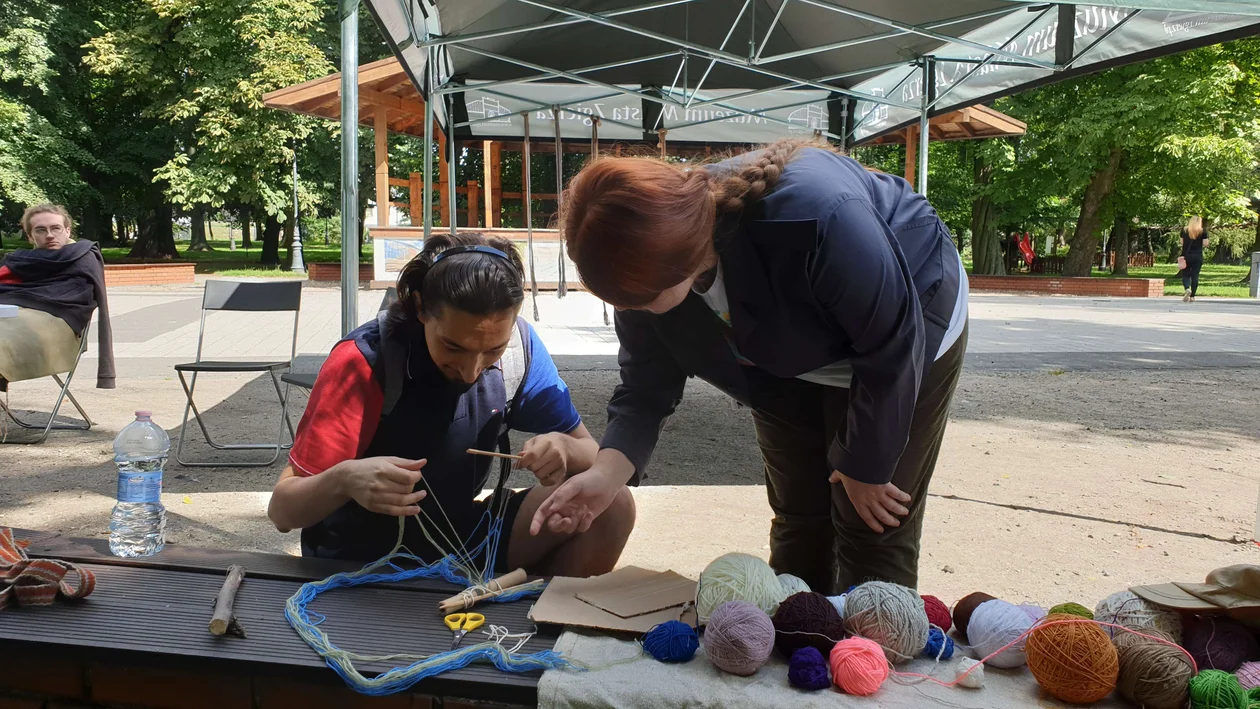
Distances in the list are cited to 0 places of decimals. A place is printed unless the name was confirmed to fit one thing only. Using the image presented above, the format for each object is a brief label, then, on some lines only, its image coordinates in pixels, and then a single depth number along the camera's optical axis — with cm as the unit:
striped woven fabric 152
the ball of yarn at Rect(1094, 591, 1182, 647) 135
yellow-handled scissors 146
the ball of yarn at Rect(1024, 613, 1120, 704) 122
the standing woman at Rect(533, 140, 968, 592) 143
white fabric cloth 123
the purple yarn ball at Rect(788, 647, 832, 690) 125
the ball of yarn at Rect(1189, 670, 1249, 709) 119
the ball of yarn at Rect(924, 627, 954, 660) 138
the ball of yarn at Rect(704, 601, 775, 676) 128
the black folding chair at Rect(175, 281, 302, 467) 513
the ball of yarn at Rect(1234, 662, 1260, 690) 125
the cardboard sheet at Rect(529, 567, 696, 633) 144
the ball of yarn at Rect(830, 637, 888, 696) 125
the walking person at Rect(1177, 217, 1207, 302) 1542
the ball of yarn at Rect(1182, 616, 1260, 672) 133
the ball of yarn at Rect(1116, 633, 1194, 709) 121
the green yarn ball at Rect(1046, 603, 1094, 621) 135
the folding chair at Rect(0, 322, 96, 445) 490
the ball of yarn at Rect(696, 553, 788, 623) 142
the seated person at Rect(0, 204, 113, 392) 473
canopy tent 468
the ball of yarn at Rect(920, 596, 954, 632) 148
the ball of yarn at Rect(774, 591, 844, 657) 134
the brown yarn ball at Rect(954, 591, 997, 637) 146
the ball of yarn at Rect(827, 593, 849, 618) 146
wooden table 133
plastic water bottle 202
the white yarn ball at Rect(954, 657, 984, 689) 128
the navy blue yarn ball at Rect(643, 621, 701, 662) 134
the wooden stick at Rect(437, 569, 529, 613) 155
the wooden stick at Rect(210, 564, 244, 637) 142
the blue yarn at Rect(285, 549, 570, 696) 129
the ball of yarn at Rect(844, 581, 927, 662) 134
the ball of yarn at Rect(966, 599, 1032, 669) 134
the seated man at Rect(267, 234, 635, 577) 177
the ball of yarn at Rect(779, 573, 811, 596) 153
